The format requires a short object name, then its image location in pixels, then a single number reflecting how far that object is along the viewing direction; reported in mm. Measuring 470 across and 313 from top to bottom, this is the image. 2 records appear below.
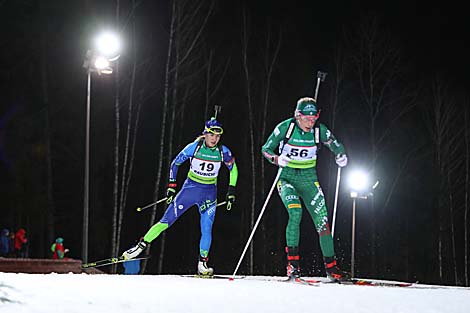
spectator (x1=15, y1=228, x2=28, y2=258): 19609
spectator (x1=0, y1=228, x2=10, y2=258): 19073
